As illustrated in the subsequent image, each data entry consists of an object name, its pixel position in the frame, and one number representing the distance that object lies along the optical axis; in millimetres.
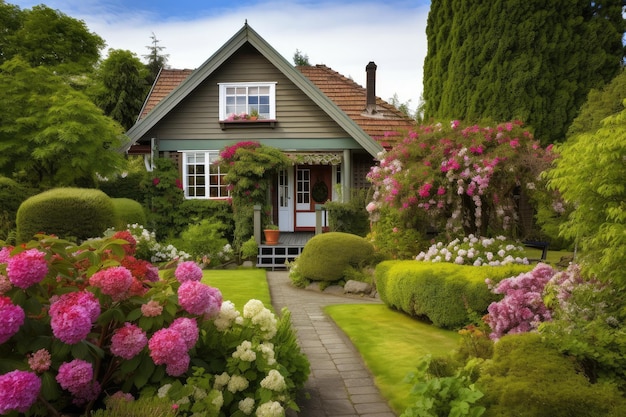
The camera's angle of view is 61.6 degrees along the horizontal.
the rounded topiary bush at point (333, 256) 12169
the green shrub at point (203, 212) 17250
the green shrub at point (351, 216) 16500
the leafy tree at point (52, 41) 28033
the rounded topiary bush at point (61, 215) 12781
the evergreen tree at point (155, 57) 38594
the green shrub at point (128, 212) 15242
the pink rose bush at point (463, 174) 9352
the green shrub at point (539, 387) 3336
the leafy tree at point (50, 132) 15492
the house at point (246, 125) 17641
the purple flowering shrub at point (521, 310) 5867
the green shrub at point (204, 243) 15188
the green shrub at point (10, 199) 14359
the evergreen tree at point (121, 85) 30031
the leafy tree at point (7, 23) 28203
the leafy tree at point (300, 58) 41688
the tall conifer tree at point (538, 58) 15477
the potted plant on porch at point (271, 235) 16453
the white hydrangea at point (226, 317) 4273
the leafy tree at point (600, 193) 4094
